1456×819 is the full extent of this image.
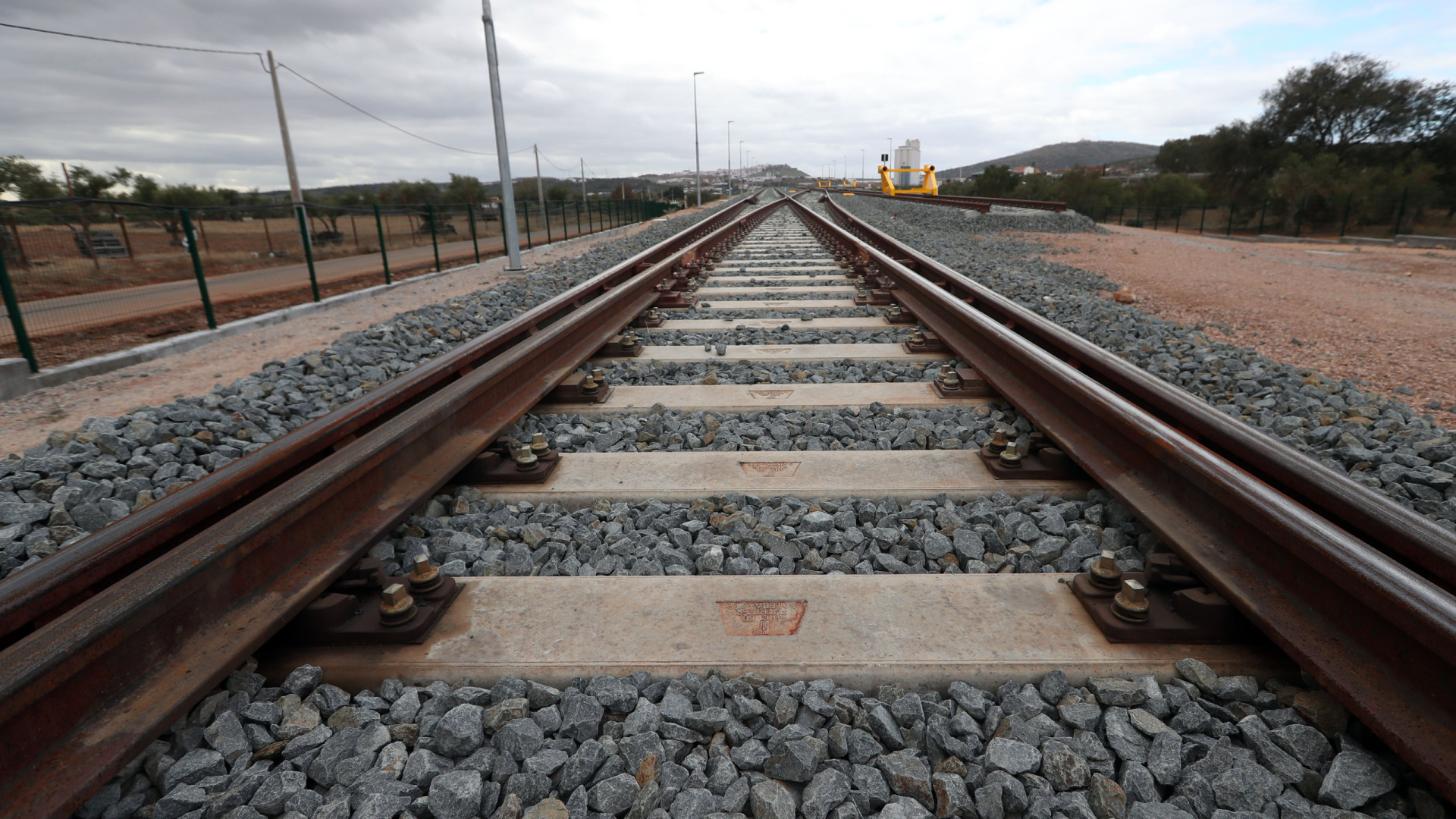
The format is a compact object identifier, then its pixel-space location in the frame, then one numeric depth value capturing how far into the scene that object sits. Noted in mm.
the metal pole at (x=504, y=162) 10930
